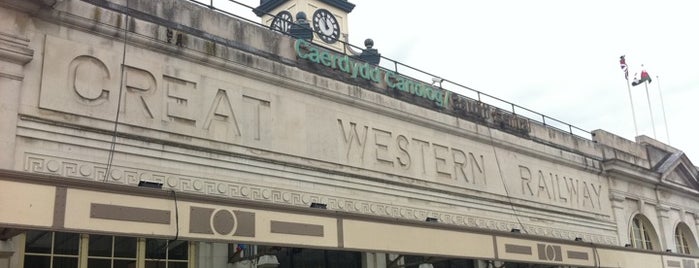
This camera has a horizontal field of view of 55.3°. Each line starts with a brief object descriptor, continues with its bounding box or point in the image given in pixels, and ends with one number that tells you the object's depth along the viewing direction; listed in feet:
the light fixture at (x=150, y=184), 43.45
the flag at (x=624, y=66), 107.24
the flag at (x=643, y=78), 108.58
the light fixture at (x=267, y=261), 46.80
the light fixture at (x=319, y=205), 53.01
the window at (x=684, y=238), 101.45
